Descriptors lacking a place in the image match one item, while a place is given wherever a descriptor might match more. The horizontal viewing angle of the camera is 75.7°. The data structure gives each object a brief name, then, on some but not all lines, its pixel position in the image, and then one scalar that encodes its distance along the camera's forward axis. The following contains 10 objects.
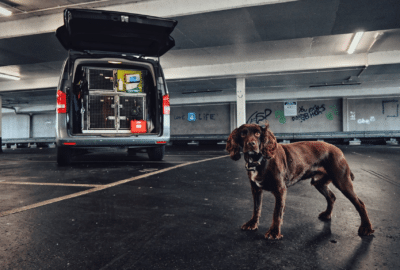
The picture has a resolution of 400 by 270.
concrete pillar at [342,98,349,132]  23.30
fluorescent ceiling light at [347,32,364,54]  9.39
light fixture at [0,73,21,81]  15.15
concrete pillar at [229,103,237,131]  26.28
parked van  4.66
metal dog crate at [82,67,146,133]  6.01
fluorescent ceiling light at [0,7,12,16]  7.35
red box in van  6.02
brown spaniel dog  1.67
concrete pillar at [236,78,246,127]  14.70
